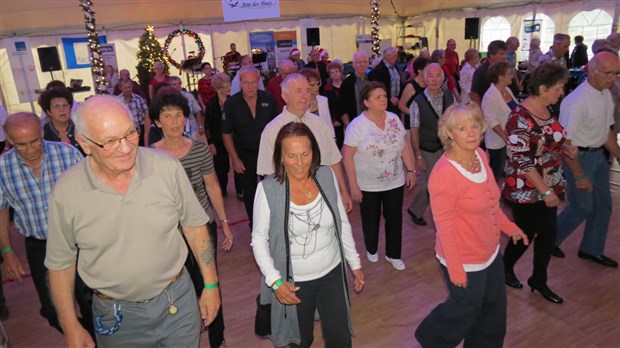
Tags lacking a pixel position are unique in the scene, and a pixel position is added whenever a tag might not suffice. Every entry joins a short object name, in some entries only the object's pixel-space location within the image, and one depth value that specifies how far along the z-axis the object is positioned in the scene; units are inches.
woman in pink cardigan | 93.5
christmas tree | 518.9
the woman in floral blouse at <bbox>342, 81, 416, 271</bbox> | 146.5
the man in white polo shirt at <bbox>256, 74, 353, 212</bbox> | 138.9
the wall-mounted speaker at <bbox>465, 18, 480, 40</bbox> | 598.2
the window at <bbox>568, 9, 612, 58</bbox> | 505.5
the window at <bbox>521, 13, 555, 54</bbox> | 567.2
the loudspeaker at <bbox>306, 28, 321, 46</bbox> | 583.8
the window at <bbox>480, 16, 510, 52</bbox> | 611.2
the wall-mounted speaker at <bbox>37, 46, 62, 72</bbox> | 470.3
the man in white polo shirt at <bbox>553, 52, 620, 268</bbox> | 136.1
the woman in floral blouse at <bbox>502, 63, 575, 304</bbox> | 119.7
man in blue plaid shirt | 106.6
